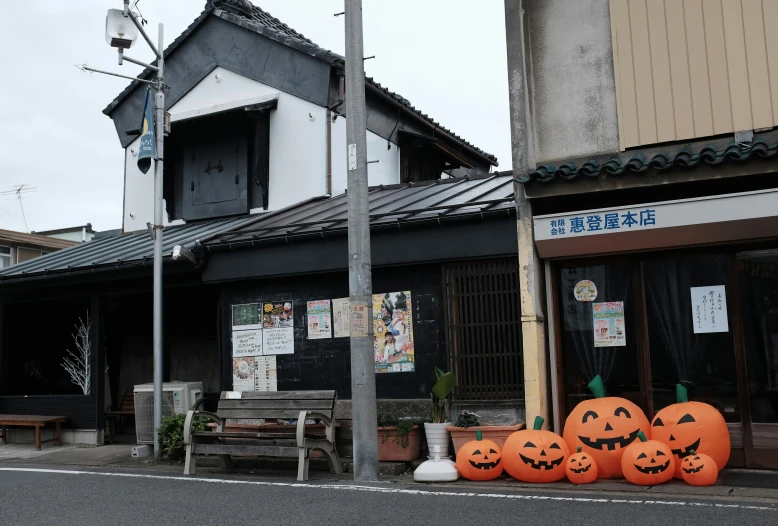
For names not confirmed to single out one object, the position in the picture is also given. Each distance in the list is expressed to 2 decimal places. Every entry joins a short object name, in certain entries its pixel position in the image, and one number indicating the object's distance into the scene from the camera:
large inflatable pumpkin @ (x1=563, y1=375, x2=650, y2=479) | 8.62
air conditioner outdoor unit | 12.84
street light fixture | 11.98
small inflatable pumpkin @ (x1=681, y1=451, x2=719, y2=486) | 7.92
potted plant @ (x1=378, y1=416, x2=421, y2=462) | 9.98
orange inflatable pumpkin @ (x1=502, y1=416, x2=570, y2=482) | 8.61
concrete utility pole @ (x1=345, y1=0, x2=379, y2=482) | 9.24
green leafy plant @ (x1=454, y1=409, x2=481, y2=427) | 9.81
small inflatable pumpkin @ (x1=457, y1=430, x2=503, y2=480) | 8.89
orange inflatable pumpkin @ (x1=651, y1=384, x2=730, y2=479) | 8.27
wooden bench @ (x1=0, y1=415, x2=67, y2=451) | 13.89
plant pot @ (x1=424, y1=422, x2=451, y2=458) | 9.90
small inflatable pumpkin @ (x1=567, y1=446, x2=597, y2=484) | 8.39
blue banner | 12.55
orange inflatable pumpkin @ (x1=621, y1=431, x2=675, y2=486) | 8.09
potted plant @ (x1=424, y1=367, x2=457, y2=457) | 9.84
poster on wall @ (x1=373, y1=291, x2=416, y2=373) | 10.88
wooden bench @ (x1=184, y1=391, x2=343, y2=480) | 9.54
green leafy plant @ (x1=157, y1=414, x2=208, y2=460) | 11.33
